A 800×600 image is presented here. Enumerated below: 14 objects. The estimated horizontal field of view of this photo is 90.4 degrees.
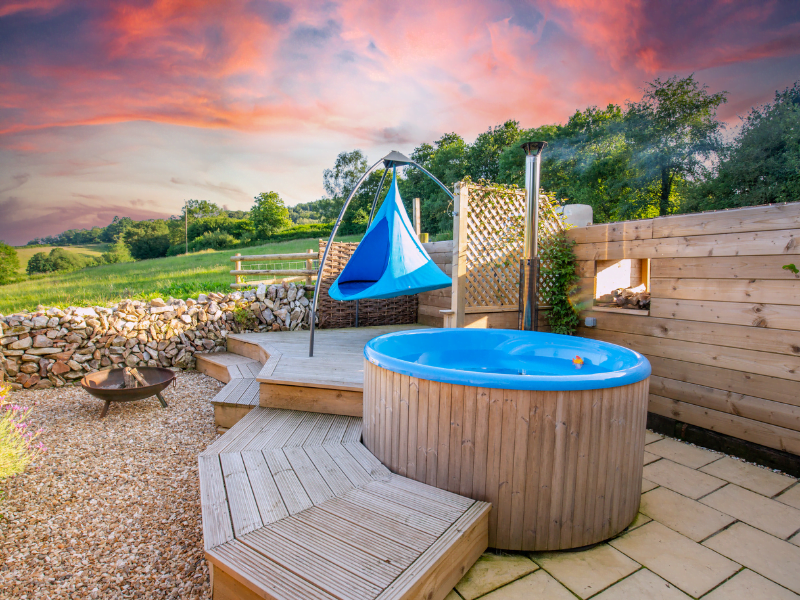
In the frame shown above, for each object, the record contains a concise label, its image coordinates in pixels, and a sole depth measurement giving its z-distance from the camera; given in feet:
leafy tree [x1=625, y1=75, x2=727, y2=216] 47.80
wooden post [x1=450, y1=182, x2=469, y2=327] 12.02
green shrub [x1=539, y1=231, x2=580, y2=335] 12.78
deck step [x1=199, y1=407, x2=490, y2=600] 3.92
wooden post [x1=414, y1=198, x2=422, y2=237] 18.47
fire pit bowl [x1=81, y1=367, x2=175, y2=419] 10.53
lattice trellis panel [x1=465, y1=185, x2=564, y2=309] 12.41
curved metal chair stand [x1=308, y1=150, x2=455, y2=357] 12.49
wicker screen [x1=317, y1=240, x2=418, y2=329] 17.15
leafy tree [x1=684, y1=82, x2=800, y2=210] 34.37
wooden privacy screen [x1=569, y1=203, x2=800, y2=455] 8.04
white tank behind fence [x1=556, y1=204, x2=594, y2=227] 17.70
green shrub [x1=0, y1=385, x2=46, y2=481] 7.40
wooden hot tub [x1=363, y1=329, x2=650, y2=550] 5.26
